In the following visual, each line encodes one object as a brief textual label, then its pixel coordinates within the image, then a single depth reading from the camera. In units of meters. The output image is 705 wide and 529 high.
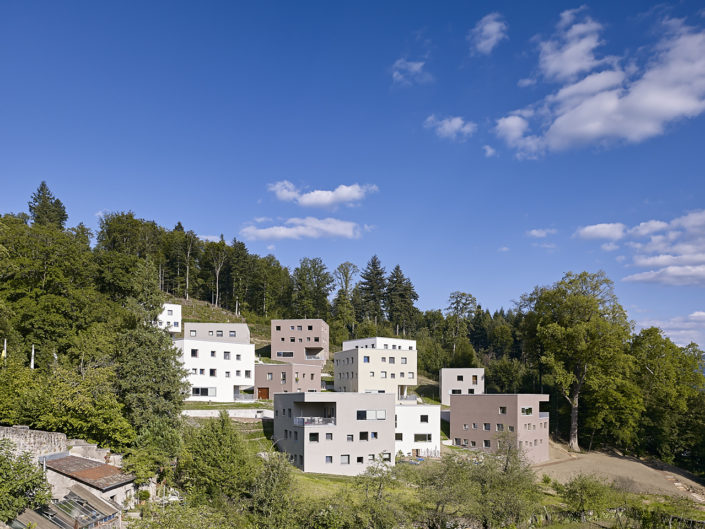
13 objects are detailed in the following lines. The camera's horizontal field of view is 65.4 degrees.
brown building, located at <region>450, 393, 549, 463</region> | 50.75
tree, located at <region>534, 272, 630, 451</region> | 56.75
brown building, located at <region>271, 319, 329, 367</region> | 71.19
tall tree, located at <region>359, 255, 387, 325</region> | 96.75
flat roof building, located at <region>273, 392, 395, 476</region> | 39.34
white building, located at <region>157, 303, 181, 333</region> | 66.11
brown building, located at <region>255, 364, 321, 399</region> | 56.31
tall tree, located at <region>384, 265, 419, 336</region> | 96.31
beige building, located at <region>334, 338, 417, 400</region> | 58.72
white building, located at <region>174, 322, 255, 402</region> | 52.38
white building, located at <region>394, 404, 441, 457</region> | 48.31
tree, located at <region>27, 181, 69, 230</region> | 86.26
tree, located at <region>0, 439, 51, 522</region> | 18.12
